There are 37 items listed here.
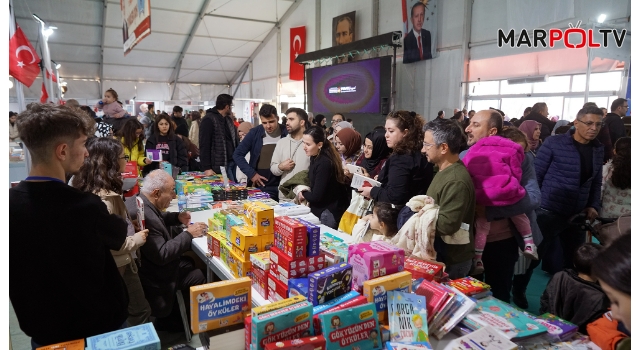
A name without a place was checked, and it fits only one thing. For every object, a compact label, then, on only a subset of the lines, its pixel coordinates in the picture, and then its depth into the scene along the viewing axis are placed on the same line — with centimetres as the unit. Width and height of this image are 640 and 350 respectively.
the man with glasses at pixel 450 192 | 221
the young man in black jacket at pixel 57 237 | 147
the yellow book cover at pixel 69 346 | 135
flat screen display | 1078
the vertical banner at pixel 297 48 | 1530
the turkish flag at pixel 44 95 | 557
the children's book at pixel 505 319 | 163
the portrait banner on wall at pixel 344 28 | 1289
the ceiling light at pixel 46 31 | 621
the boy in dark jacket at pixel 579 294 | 208
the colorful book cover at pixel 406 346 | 147
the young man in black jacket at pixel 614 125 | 496
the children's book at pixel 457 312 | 165
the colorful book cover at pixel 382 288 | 161
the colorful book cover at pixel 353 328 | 143
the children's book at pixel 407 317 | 157
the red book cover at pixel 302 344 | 131
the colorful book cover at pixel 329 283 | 161
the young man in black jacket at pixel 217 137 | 491
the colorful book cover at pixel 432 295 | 167
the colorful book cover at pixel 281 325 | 134
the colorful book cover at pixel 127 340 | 133
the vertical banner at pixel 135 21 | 449
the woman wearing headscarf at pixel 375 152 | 336
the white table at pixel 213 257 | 196
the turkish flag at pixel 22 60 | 421
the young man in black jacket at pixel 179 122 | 743
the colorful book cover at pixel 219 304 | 147
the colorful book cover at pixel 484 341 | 147
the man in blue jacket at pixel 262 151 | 418
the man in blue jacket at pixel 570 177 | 330
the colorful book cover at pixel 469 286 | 190
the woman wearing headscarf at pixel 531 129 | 446
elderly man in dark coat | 252
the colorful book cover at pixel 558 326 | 166
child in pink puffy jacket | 254
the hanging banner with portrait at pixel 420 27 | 1029
